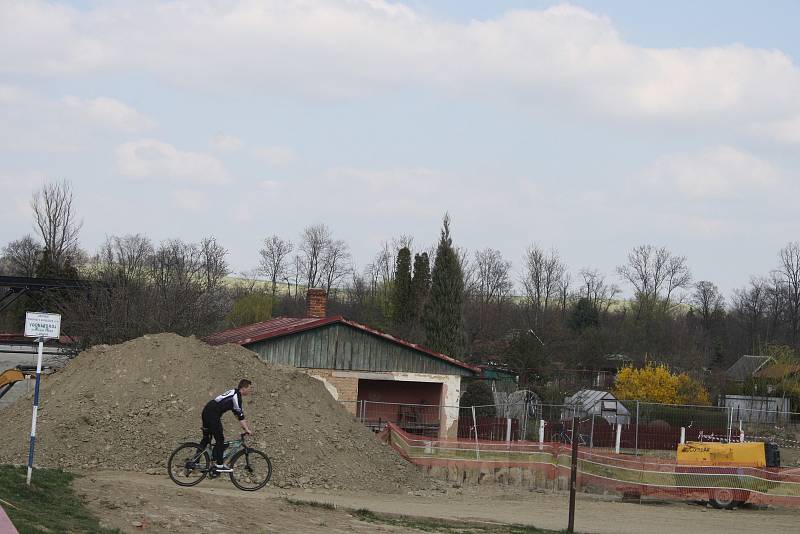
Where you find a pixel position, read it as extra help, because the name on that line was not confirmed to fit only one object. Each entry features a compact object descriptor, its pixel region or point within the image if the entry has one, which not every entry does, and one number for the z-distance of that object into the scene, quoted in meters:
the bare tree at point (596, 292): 121.31
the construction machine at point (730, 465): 25.14
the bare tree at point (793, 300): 101.88
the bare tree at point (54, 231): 85.50
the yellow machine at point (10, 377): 30.22
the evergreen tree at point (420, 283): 75.25
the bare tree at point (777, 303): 104.06
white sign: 16.03
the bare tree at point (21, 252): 103.47
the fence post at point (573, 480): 17.14
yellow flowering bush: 57.83
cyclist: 18.31
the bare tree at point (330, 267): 114.64
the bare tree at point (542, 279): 115.31
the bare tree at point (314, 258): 115.69
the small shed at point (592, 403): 49.69
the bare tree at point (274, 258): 119.25
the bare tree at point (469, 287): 105.88
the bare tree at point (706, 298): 122.35
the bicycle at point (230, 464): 18.84
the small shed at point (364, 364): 32.75
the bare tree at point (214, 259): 85.62
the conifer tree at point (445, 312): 66.25
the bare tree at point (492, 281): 112.90
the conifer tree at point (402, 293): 75.31
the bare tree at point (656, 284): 114.18
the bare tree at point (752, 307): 103.26
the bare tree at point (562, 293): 115.30
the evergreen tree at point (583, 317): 94.18
